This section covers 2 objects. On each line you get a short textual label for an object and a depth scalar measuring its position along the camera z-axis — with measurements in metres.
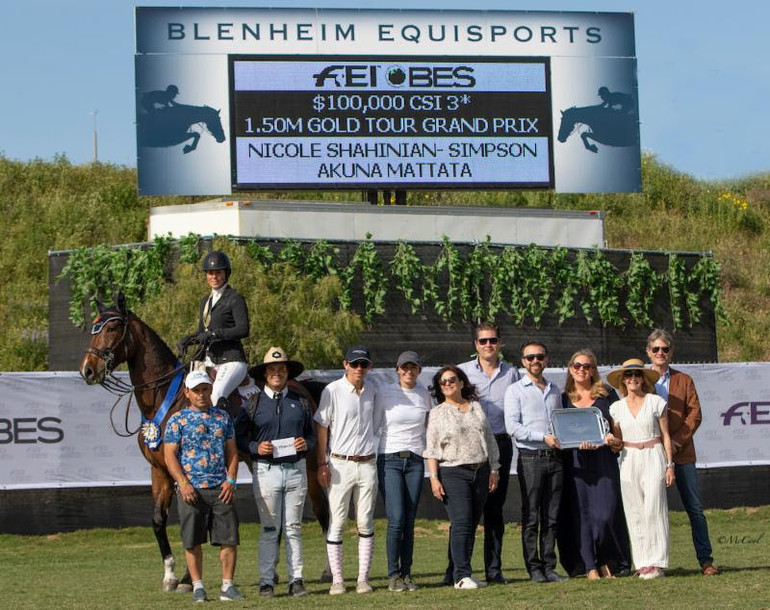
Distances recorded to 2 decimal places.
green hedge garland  24.86
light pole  47.94
